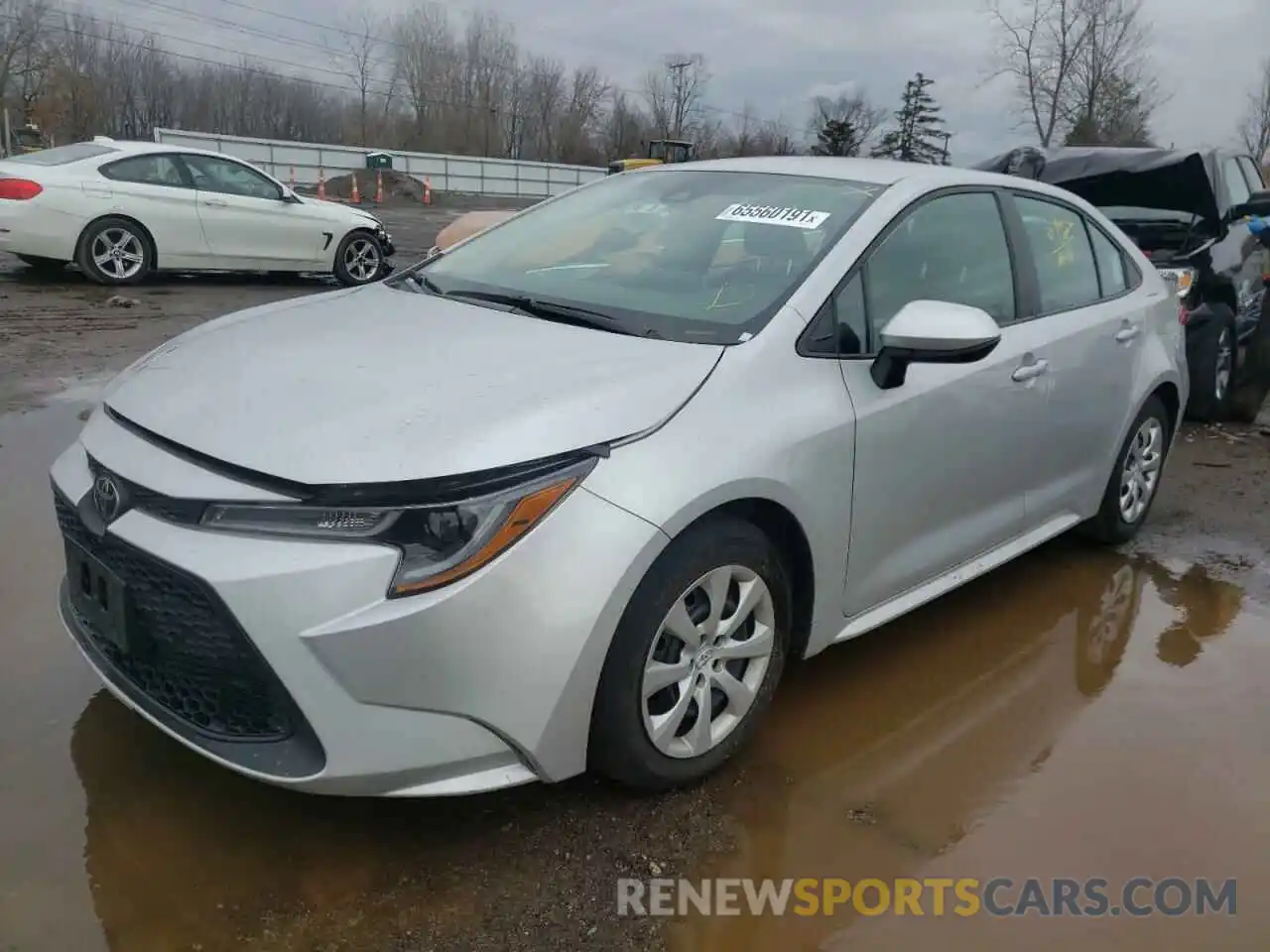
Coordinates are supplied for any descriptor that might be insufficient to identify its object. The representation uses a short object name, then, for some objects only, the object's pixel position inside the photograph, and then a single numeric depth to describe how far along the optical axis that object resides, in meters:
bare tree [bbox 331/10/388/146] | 67.62
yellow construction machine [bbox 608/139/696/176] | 16.08
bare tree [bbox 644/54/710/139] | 70.31
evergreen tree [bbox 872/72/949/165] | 64.06
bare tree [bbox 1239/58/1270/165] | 42.37
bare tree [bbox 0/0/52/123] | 54.09
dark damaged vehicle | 7.00
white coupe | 9.69
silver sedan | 2.18
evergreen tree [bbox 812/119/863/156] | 50.84
